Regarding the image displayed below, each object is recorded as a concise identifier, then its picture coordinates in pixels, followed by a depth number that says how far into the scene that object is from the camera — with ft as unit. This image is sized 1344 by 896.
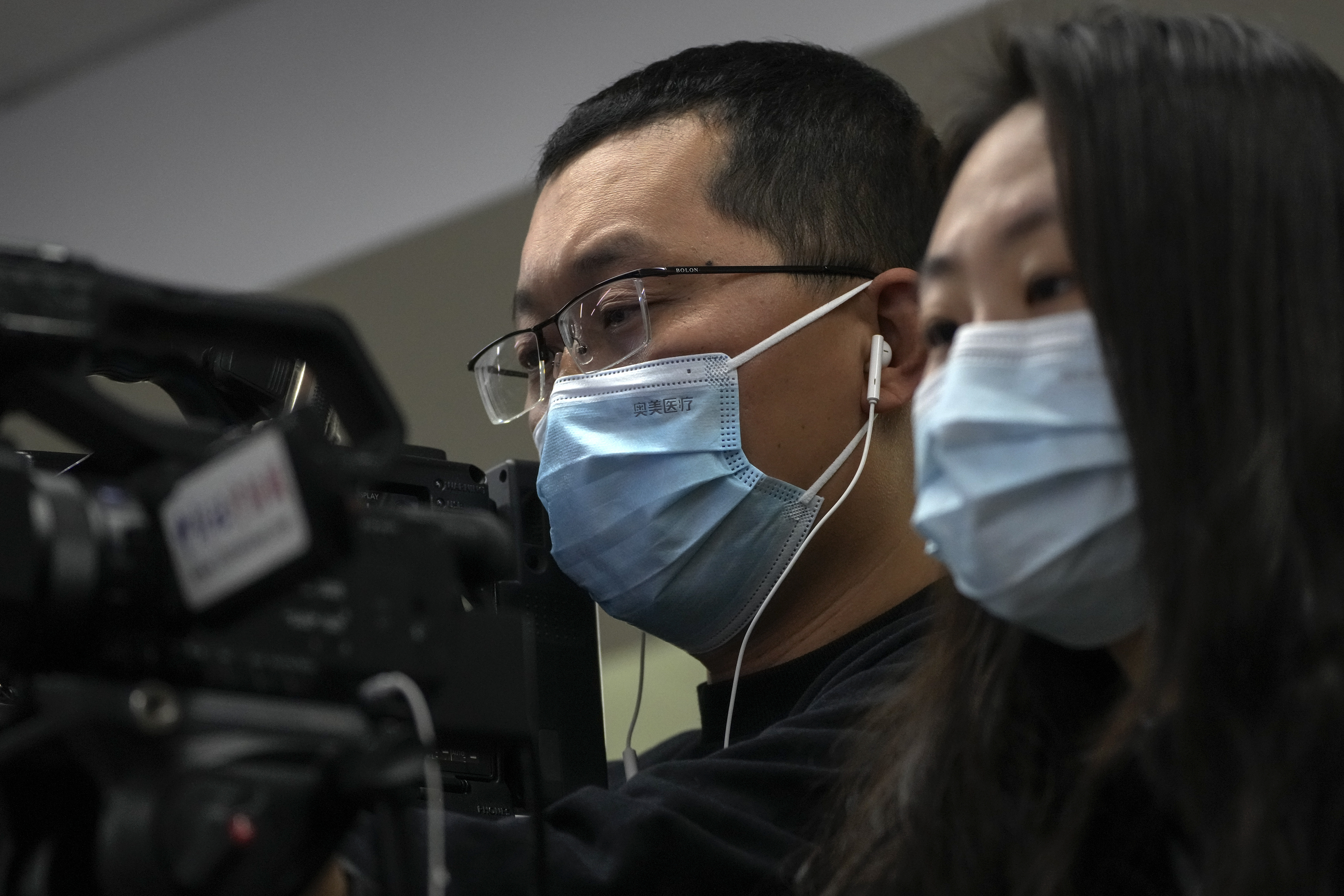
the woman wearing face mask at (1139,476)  9.17
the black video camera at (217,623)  8.82
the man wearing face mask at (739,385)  10.24
